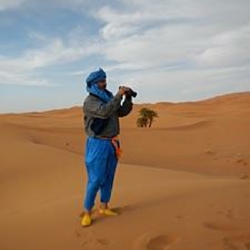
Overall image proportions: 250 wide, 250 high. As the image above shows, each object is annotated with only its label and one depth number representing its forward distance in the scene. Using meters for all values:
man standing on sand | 2.93
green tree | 17.98
